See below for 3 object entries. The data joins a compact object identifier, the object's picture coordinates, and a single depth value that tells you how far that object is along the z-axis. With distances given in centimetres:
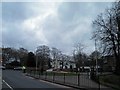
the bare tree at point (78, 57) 3830
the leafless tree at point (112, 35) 1501
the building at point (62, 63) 4256
